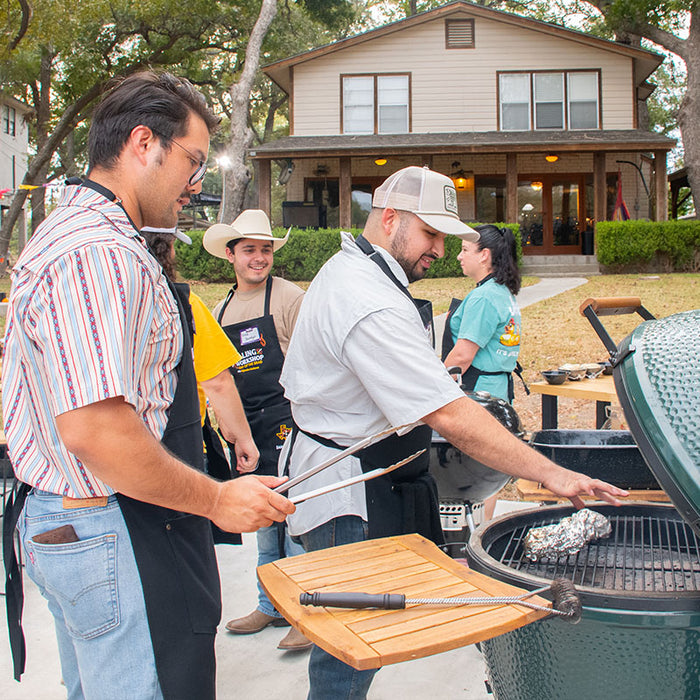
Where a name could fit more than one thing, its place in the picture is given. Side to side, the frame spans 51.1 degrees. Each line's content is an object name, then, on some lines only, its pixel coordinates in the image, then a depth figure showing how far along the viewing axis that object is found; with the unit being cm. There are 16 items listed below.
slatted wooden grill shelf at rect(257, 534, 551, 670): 155
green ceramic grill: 185
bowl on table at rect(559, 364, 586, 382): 548
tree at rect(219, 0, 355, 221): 1988
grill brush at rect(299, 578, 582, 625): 170
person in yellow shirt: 339
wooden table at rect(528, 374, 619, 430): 497
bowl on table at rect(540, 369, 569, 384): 529
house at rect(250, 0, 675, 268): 2102
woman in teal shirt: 438
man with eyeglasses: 148
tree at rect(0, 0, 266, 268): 2303
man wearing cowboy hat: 400
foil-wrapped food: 249
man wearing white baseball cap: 212
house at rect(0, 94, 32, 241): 3347
